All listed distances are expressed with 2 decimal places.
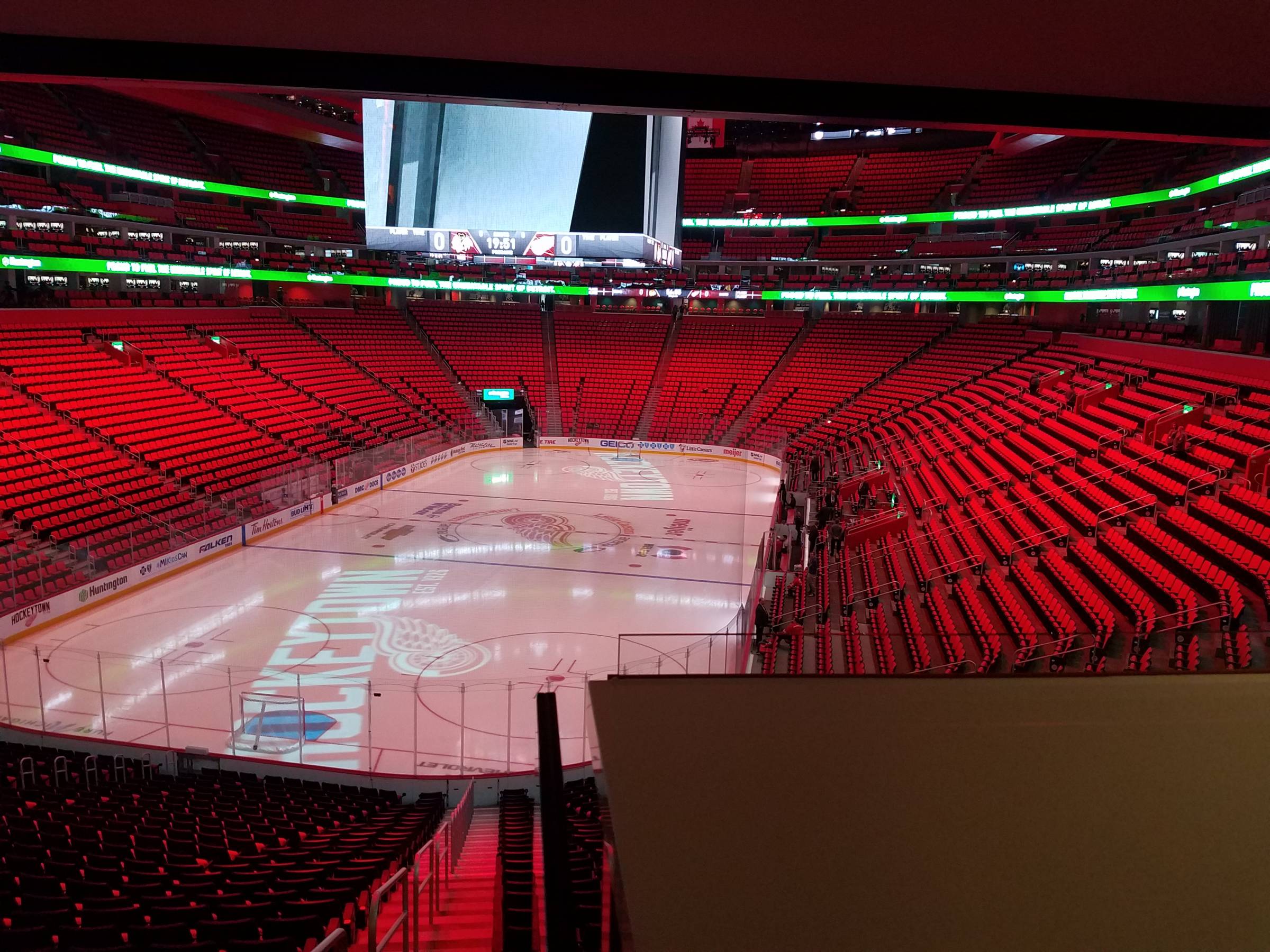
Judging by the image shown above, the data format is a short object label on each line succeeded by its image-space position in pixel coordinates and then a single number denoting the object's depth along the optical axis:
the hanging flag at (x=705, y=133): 35.97
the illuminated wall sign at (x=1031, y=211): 22.09
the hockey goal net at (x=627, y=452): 30.16
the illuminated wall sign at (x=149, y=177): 25.34
